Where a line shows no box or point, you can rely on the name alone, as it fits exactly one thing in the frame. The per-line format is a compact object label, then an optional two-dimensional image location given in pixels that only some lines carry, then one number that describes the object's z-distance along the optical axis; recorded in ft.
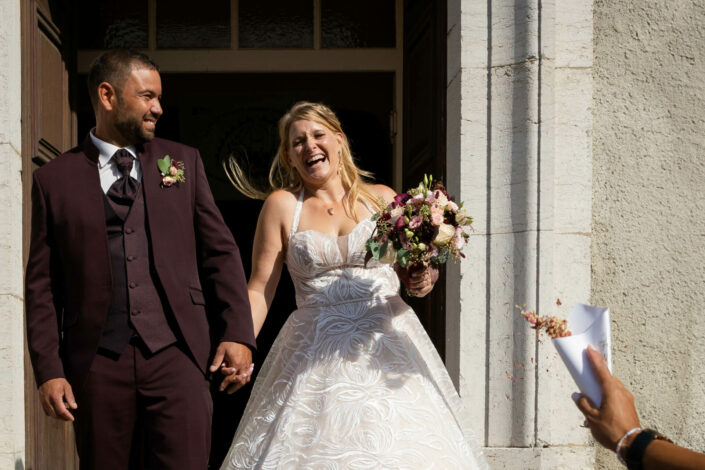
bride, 12.51
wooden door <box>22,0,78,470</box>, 16.24
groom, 11.03
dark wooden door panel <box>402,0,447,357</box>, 17.72
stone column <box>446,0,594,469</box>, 16.02
